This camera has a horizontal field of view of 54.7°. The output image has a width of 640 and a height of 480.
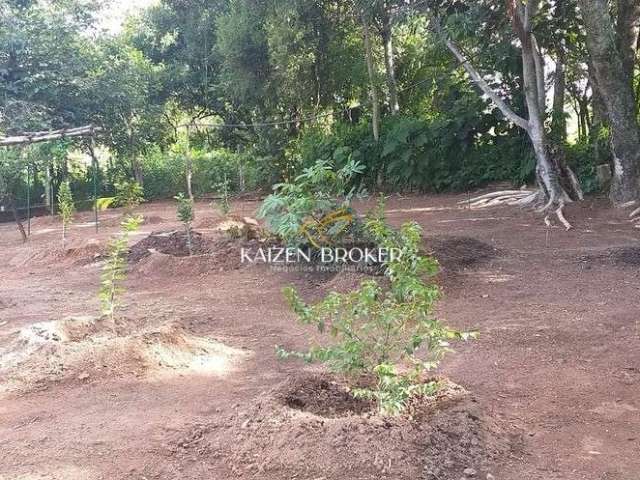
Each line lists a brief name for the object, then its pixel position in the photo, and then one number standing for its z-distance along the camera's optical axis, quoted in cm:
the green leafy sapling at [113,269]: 451
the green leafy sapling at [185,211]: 781
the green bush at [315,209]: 604
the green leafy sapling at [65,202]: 988
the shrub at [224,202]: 1077
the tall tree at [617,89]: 849
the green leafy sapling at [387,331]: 294
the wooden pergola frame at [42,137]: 1075
